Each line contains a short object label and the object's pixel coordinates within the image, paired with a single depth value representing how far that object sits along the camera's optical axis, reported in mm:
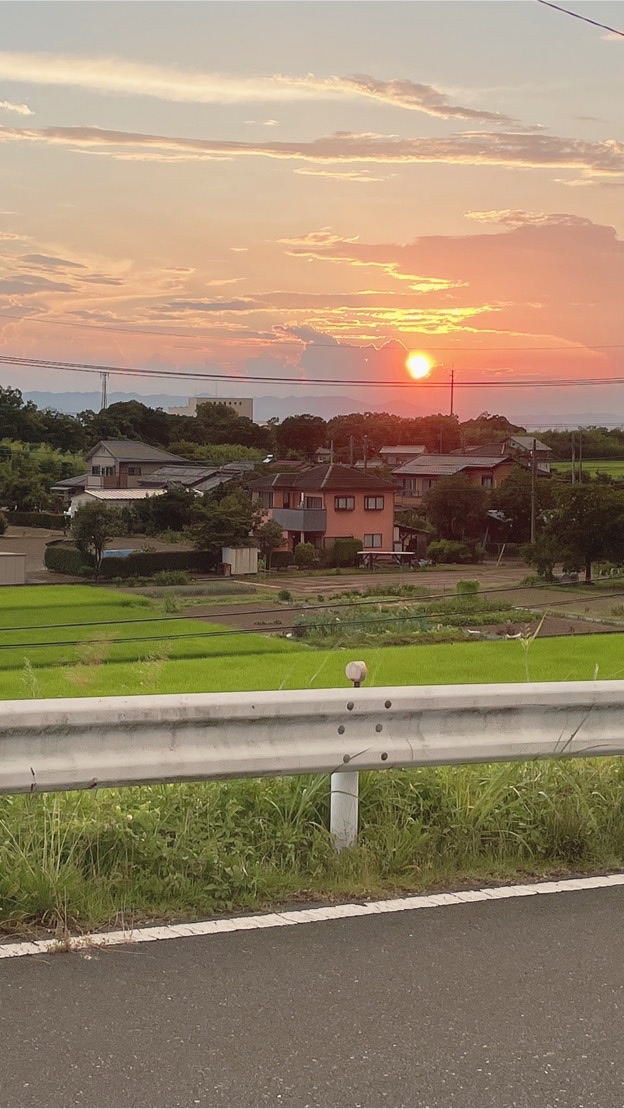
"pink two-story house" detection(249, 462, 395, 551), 85188
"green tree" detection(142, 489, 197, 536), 90375
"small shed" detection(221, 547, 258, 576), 82562
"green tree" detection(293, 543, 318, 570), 86875
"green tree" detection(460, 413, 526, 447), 123125
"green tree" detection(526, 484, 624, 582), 67500
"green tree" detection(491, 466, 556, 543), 86500
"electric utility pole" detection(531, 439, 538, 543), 79750
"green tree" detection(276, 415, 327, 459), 120000
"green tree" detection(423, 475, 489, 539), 93375
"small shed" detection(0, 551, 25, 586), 75225
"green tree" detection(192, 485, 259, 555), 82500
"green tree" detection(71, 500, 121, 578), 82125
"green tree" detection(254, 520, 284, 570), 85812
